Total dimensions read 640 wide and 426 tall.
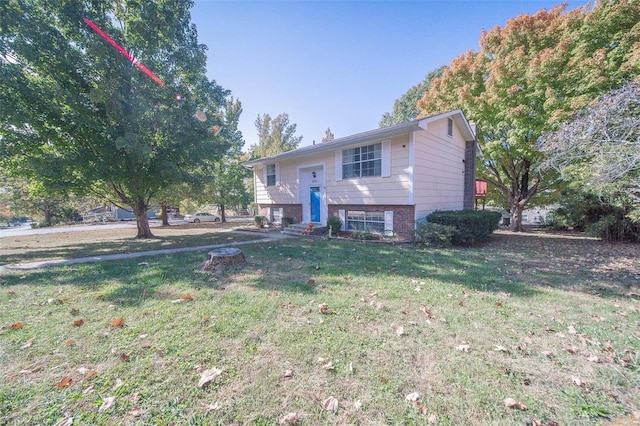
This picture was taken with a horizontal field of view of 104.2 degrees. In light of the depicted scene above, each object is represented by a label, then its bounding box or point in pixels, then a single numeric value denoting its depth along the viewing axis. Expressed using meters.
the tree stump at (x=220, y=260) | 5.55
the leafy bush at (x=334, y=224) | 10.81
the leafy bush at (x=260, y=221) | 15.18
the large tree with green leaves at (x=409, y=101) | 27.98
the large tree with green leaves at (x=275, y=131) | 30.71
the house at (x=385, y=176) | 9.34
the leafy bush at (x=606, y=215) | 8.84
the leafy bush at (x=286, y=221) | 13.41
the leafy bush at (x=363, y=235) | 9.70
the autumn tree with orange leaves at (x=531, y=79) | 9.23
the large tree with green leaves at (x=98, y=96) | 7.88
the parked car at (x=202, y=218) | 26.50
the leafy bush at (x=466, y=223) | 8.65
